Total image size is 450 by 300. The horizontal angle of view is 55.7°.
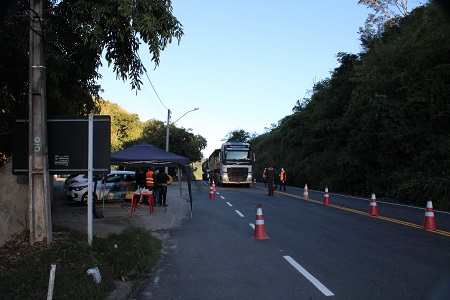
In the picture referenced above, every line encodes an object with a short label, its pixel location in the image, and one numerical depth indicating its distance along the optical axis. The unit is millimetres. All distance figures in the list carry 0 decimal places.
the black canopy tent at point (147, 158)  15242
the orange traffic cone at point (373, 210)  14820
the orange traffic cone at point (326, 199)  19188
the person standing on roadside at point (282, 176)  30328
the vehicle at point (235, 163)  35969
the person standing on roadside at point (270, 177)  24516
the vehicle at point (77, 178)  18686
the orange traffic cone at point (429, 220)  11398
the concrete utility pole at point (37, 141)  7594
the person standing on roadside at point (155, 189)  17859
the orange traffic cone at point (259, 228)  10266
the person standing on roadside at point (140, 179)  18391
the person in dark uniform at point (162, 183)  17891
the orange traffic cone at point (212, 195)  23125
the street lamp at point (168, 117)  39741
